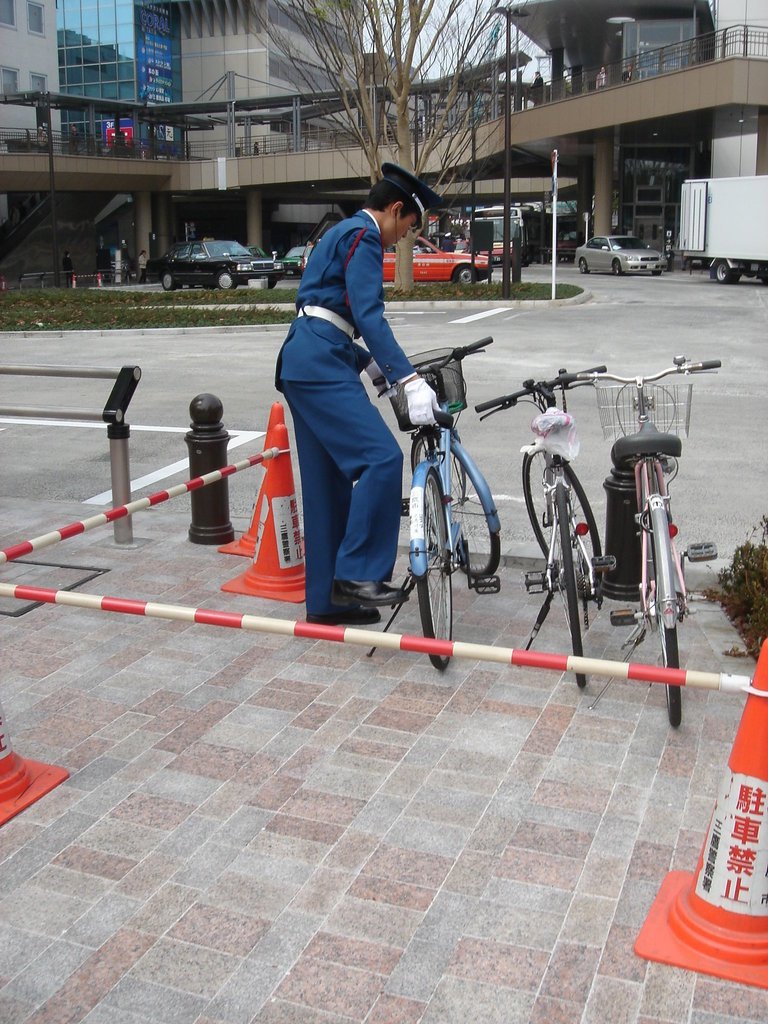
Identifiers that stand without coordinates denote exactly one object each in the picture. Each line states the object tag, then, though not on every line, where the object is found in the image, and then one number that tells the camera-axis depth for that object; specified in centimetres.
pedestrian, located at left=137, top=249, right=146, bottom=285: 4833
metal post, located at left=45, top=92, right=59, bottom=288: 3888
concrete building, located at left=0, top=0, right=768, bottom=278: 4091
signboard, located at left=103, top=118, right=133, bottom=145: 5519
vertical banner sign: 6662
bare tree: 2744
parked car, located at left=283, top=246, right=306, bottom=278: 4579
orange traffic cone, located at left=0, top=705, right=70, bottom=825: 379
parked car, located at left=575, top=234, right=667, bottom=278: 4116
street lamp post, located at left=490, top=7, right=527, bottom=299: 2685
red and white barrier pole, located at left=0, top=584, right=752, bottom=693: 297
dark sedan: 3912
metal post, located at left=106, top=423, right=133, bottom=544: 678
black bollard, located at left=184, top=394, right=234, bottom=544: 689
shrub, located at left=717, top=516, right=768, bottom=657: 502
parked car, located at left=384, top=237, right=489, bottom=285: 3544
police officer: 486
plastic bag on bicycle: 498
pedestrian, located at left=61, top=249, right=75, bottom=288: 4731
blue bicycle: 478
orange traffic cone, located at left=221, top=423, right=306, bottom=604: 607
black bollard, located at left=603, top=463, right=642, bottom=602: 572
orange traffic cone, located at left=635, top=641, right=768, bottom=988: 289
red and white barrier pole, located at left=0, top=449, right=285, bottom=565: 437
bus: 5584
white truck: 3459
